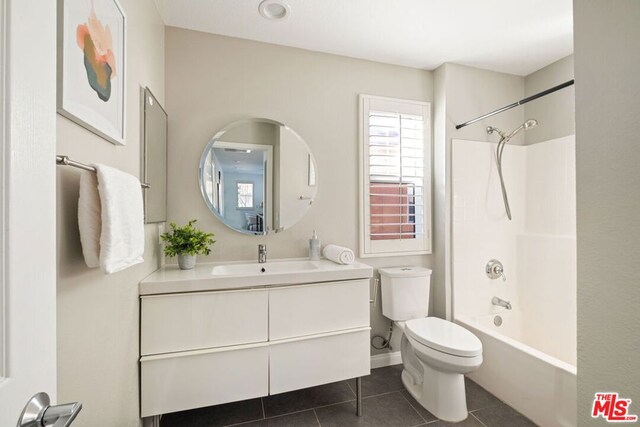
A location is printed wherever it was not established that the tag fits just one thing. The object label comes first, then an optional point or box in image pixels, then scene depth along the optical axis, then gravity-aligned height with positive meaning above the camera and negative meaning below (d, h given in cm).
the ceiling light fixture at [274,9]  164 +119
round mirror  190 +26
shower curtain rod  147 +67
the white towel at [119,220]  80 -2
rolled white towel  180 -26
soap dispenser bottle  199 -24
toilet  159 -75
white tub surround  212 -26
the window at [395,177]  221 +29
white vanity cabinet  136 -64
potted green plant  163 -17
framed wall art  76 +45
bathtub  150 -95
